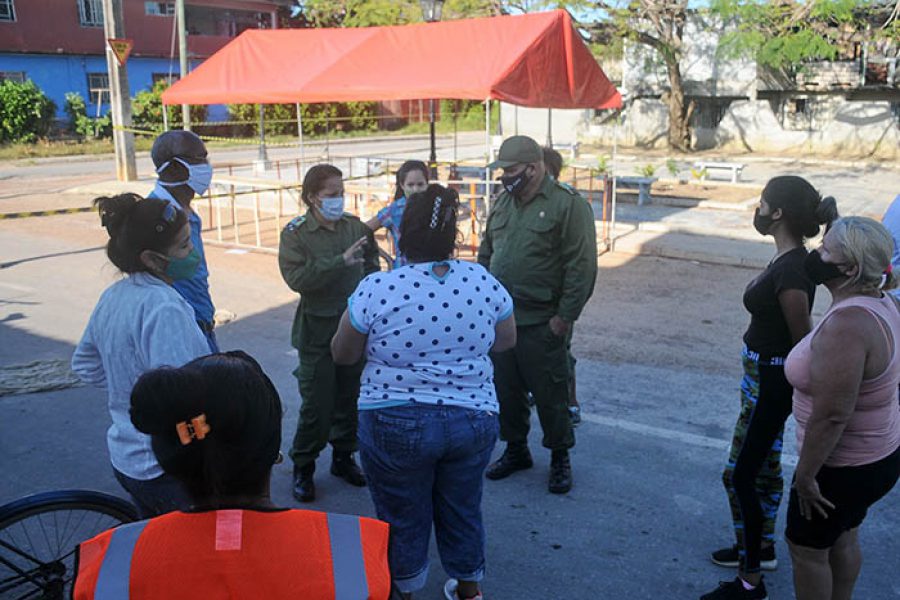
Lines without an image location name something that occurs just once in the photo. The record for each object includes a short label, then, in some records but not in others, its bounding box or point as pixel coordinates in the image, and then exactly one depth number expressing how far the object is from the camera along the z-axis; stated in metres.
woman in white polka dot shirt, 2.69
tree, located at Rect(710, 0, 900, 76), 20.08
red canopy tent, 8.97
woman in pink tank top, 2.45
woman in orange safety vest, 1.51
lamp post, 10.80
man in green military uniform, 4.18
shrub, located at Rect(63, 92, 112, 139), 30.31
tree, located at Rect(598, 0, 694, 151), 22.62
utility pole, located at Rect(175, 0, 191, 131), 18.97
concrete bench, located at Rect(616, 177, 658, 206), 15.31
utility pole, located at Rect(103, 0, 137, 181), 16.95
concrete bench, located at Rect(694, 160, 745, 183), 18.05
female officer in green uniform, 4.02
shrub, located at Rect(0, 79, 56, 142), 27.94
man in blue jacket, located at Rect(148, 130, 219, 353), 3.78
